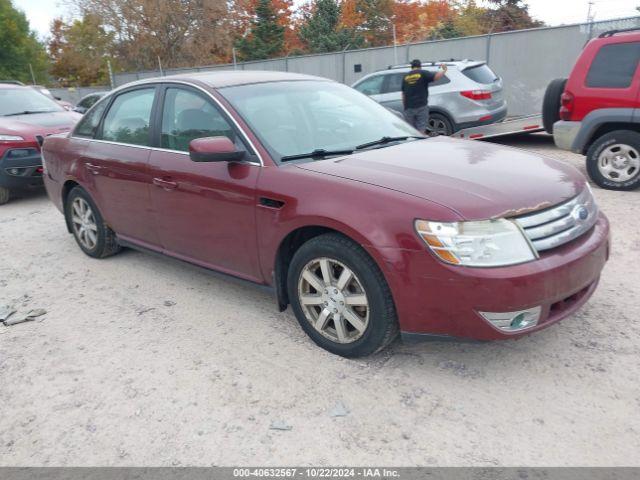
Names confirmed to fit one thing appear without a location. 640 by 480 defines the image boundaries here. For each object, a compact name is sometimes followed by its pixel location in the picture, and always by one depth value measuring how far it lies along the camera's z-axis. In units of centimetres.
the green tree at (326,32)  3650
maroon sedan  270
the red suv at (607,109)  636
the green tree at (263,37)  4031
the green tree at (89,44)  3512
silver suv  1022
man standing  959
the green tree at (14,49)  4853
